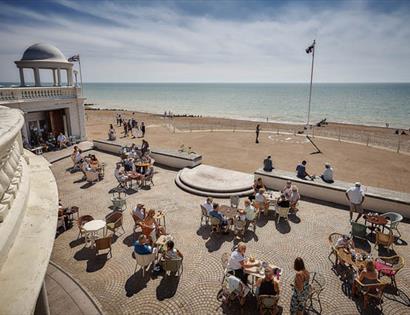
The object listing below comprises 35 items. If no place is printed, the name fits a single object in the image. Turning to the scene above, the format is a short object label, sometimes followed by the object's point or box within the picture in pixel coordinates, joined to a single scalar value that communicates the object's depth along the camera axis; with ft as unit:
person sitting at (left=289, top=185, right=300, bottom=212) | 36.71
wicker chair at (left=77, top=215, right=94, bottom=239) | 31.02
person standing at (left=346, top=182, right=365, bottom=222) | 34.30
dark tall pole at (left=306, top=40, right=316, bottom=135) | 81.22
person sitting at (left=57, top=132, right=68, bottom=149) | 68.74
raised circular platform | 43.73
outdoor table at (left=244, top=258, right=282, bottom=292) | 22.94
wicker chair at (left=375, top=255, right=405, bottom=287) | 23.53
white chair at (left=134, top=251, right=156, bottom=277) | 24.79
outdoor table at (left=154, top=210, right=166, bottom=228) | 33.32
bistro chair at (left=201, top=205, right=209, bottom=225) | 33.50
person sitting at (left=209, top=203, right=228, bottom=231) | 31.45
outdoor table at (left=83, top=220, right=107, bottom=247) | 29.55
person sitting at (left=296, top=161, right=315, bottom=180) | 43.38
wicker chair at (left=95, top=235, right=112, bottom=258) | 27.04
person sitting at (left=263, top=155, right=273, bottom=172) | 45.90
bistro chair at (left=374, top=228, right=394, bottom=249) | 28.13
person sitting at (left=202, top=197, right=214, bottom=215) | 33.12
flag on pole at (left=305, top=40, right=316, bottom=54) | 81.25
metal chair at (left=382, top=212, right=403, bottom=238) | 30.91
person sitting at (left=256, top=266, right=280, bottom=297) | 20.59
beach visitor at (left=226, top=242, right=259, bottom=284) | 23.21
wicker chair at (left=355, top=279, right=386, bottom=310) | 21.63
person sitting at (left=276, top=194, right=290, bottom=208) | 34.39
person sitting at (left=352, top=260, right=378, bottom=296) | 21.99
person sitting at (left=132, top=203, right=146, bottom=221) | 32.12
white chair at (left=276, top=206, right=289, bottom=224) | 34.12
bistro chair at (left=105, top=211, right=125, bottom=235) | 30.68
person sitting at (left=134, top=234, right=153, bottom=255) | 24.82
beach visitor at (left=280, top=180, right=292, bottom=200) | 37.06
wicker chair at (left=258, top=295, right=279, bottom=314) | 20.22
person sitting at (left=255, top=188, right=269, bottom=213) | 35.73
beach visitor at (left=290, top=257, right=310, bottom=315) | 20.01
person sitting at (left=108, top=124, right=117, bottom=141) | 76.33
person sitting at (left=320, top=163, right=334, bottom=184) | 41.32
